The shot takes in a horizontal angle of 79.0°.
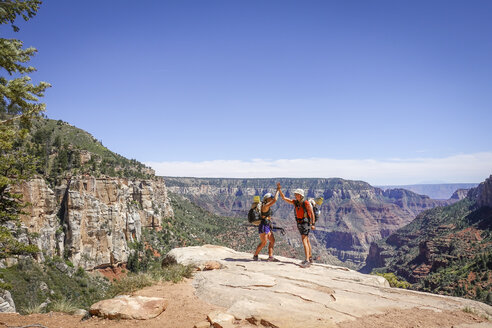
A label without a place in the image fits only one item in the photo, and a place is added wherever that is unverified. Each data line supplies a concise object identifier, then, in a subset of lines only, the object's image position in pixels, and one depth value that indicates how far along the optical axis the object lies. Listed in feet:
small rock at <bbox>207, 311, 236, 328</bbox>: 18.89
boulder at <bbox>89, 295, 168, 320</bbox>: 21.36
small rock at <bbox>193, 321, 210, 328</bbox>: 18.76
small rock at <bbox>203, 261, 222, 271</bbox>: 34.09
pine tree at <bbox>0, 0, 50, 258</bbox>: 29.99
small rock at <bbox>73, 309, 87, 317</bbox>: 25.09
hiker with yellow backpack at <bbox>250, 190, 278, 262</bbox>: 37.20
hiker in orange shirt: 35.81
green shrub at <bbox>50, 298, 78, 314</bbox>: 25.82
